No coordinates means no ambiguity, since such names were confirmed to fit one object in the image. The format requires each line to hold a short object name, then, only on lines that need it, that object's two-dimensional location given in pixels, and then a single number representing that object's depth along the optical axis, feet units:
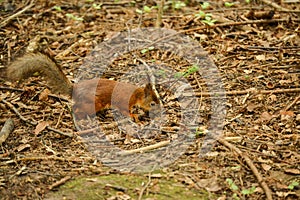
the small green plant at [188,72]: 35.29
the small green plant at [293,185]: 23.22
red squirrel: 29.90
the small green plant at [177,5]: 45.20
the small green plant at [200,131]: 28.34
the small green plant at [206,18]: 40.68
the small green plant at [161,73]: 35.86
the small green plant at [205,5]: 42.55
